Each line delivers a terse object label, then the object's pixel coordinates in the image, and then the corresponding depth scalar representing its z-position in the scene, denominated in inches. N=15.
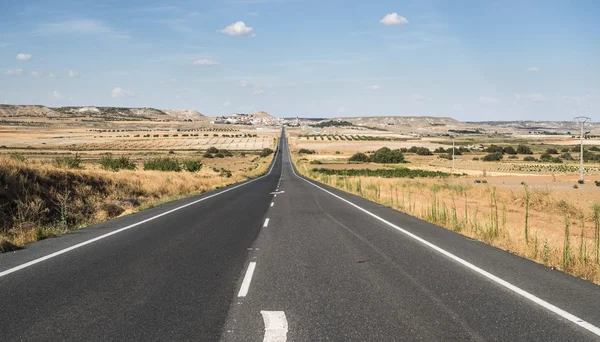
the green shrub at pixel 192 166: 2330.7
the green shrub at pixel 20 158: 864.7
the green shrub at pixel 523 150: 5239.2
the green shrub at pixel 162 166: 2016.5
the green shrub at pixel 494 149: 5261.3
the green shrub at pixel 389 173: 2711.6
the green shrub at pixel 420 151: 5288.4
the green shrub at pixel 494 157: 4369.6
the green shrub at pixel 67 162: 1083.9
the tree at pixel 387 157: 4239.7
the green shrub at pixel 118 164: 1644.9
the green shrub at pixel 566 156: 4361.2
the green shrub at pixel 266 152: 5063.0
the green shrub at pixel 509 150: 5169.3
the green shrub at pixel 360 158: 4480.8
